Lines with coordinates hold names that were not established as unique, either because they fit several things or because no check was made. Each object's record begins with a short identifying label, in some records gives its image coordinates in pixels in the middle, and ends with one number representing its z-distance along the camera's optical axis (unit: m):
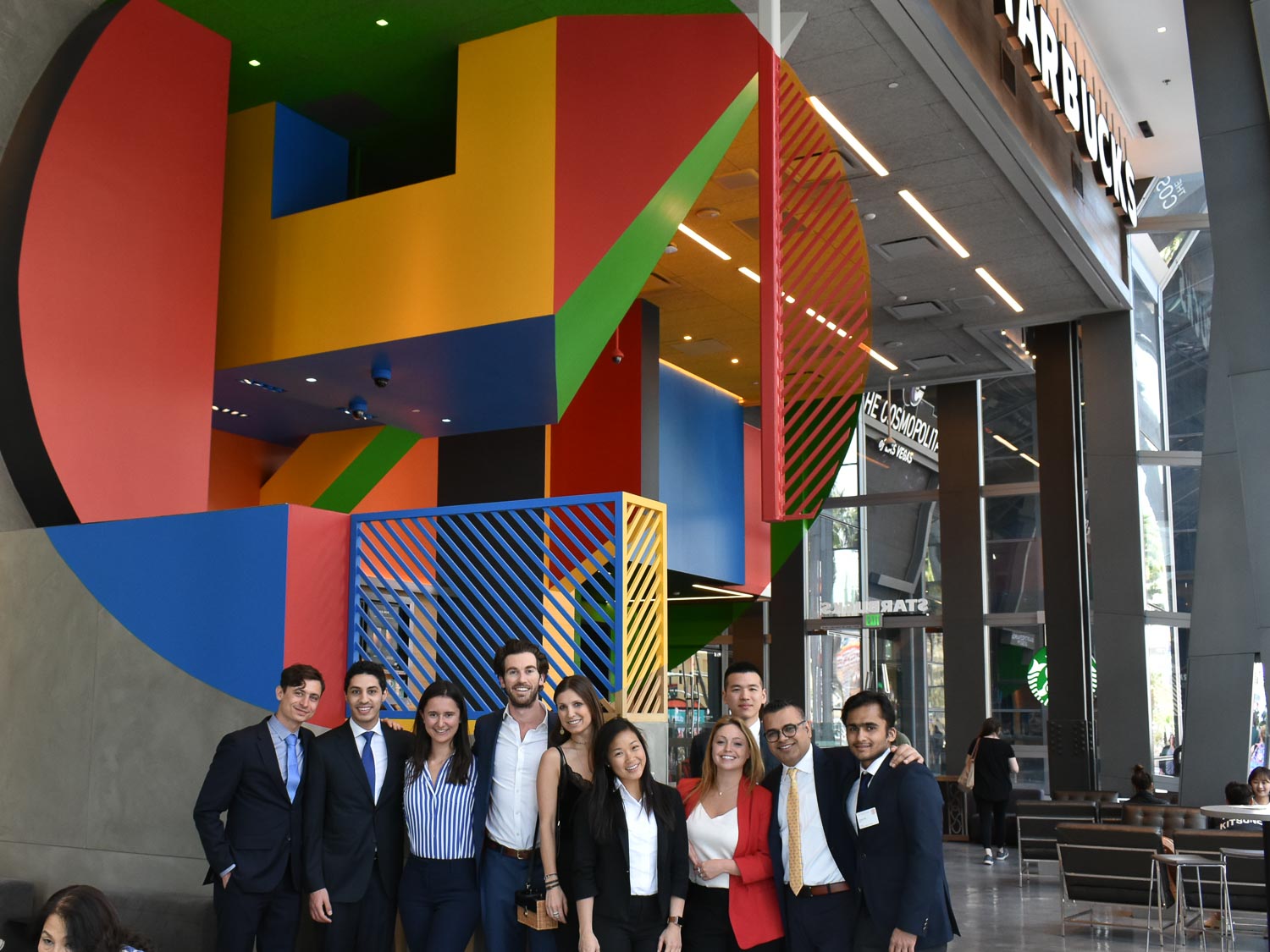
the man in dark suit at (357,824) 4.36
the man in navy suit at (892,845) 3.63
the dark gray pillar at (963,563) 16.69
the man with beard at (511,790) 4.27
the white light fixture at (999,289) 13.00
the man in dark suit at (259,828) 4.41
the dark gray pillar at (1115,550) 13.73
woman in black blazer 3.88
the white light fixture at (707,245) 11.56
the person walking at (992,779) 12.16
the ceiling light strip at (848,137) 9.44
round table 6.13
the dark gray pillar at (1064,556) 14.02
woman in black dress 4.05
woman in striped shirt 4.28
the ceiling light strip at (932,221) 11.05
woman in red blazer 3.96
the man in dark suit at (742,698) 4.70
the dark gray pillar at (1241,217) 6.73
